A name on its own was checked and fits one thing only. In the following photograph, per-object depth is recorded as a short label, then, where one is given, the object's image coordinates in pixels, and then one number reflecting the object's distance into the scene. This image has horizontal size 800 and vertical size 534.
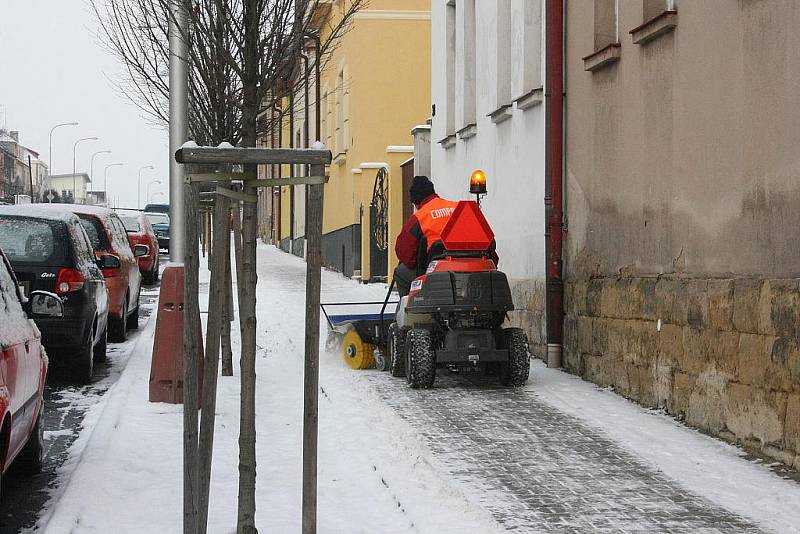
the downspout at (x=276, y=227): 55.94
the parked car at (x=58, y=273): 11.55
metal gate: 25.80
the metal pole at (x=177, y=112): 11.99
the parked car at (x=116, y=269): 15.33
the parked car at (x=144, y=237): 28.58
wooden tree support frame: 5.40
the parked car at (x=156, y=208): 52.62
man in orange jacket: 11.40
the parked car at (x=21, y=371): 6.10
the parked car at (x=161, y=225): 45.22
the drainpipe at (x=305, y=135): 41.79
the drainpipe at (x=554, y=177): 12.50
